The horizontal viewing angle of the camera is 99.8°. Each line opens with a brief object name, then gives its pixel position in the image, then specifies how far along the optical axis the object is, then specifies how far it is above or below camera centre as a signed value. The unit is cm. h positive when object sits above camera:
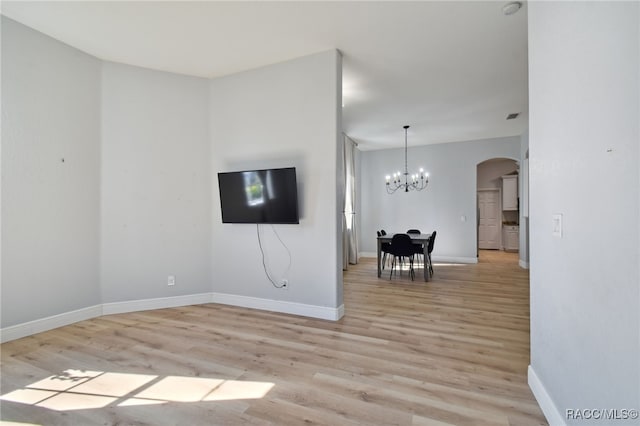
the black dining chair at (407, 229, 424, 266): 530 -73
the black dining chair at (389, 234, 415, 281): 521 -66
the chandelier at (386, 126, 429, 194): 774 +90
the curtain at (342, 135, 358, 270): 669 +9
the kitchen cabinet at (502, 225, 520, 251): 923 -89
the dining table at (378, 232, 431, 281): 519 -61
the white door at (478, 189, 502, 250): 967 -28
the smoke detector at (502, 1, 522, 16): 248 +191
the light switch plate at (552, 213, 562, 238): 151 -8
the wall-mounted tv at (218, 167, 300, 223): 324 +22
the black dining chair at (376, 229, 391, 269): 553 -71
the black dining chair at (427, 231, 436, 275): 555 -74
